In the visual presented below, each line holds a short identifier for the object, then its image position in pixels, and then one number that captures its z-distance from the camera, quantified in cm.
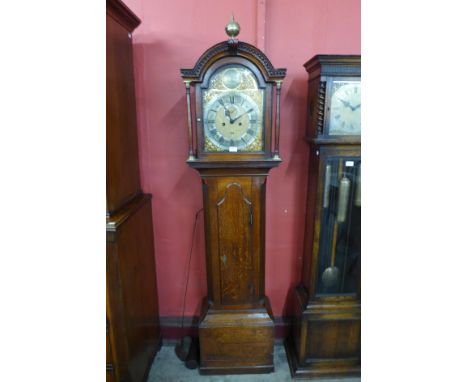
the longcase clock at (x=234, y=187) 135
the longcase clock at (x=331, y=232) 138
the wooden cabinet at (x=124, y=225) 130
